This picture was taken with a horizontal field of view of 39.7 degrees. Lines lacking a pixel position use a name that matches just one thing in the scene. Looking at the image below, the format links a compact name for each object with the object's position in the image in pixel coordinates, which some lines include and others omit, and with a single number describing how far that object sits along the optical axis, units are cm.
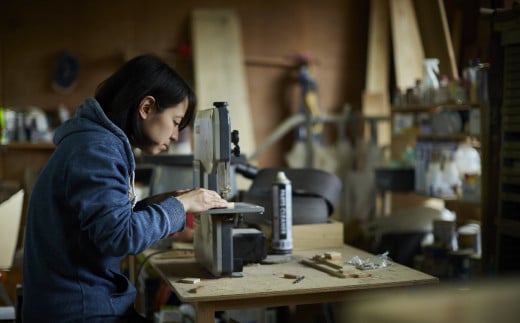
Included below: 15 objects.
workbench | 215
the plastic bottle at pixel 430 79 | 464
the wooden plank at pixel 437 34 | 437
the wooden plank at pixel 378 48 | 662
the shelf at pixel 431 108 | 437
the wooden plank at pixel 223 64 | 620
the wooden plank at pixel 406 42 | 625
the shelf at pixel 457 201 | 410
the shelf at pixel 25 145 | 587
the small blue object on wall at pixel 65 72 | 614
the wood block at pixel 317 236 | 291
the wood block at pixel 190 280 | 231
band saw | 238
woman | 204
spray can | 275
